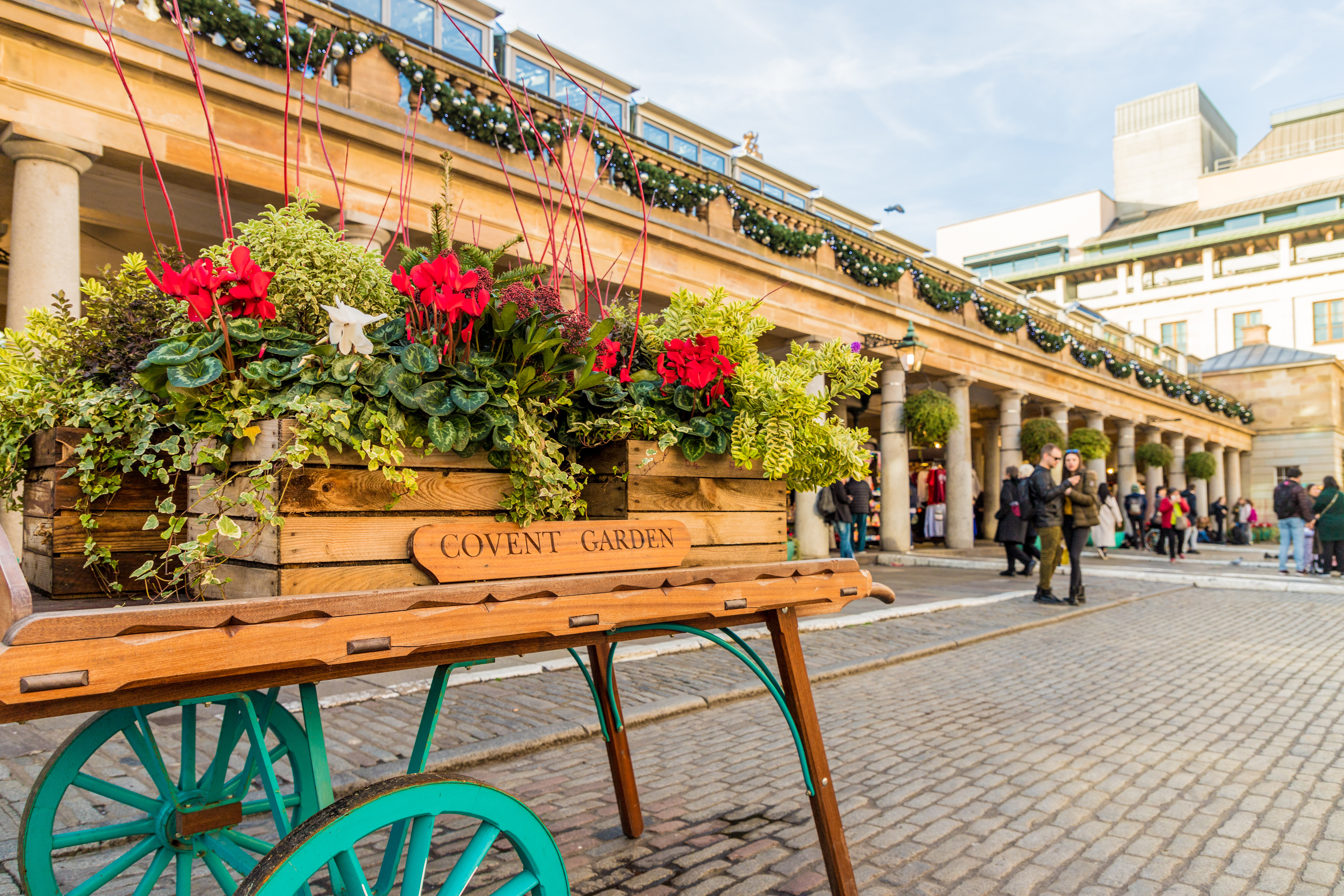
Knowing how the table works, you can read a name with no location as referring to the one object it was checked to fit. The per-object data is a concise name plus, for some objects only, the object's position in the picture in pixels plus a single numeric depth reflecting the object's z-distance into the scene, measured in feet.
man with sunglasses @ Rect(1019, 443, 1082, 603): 34.32
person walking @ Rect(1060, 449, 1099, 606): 34.04
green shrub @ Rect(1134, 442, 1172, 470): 91.25
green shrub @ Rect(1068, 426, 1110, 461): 69.51
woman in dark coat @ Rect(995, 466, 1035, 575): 42.93
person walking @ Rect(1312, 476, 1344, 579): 47.52
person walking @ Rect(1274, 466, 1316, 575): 48.49
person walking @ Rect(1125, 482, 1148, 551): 71.15
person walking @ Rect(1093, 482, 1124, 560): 57.57
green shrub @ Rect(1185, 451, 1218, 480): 103.81
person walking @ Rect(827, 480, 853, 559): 41.50
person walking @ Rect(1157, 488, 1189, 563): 61.52
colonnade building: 22.59
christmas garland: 25.11
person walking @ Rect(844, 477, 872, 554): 44.32
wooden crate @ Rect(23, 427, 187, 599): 6.08
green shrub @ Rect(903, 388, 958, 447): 52.65
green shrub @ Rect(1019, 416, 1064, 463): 67.82
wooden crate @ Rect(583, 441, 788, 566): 6.91
